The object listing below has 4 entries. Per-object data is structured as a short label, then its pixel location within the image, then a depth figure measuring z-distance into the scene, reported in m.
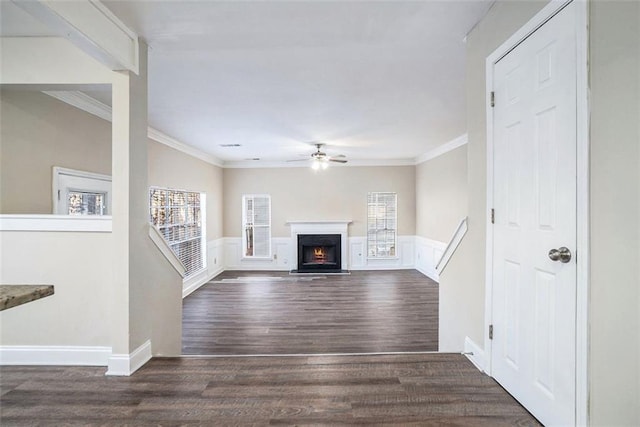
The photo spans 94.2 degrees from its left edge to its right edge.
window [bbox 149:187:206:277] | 4.84
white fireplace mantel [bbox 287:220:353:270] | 7.35
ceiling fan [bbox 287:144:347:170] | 5.39
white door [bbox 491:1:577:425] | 1.34
